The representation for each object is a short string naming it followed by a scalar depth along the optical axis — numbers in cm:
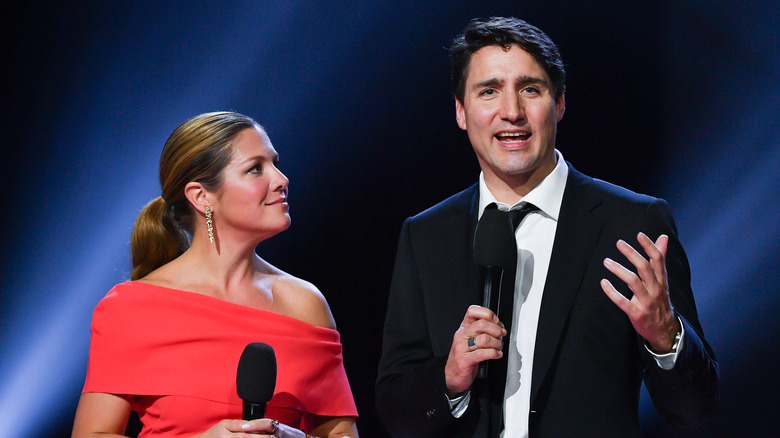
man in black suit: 664
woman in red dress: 686
